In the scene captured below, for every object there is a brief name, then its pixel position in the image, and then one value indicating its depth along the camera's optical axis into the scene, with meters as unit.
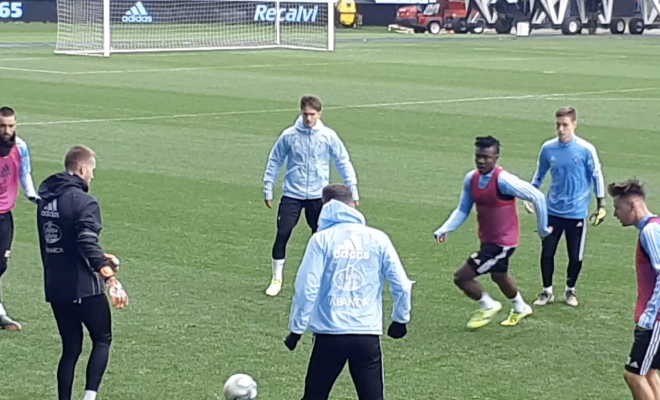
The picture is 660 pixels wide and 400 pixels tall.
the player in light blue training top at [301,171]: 12.95
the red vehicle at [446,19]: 63.50
